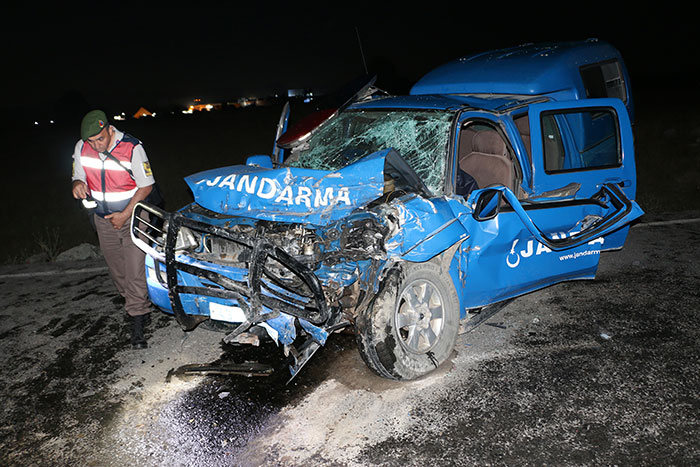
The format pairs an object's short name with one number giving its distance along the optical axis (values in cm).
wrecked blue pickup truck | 341
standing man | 445
